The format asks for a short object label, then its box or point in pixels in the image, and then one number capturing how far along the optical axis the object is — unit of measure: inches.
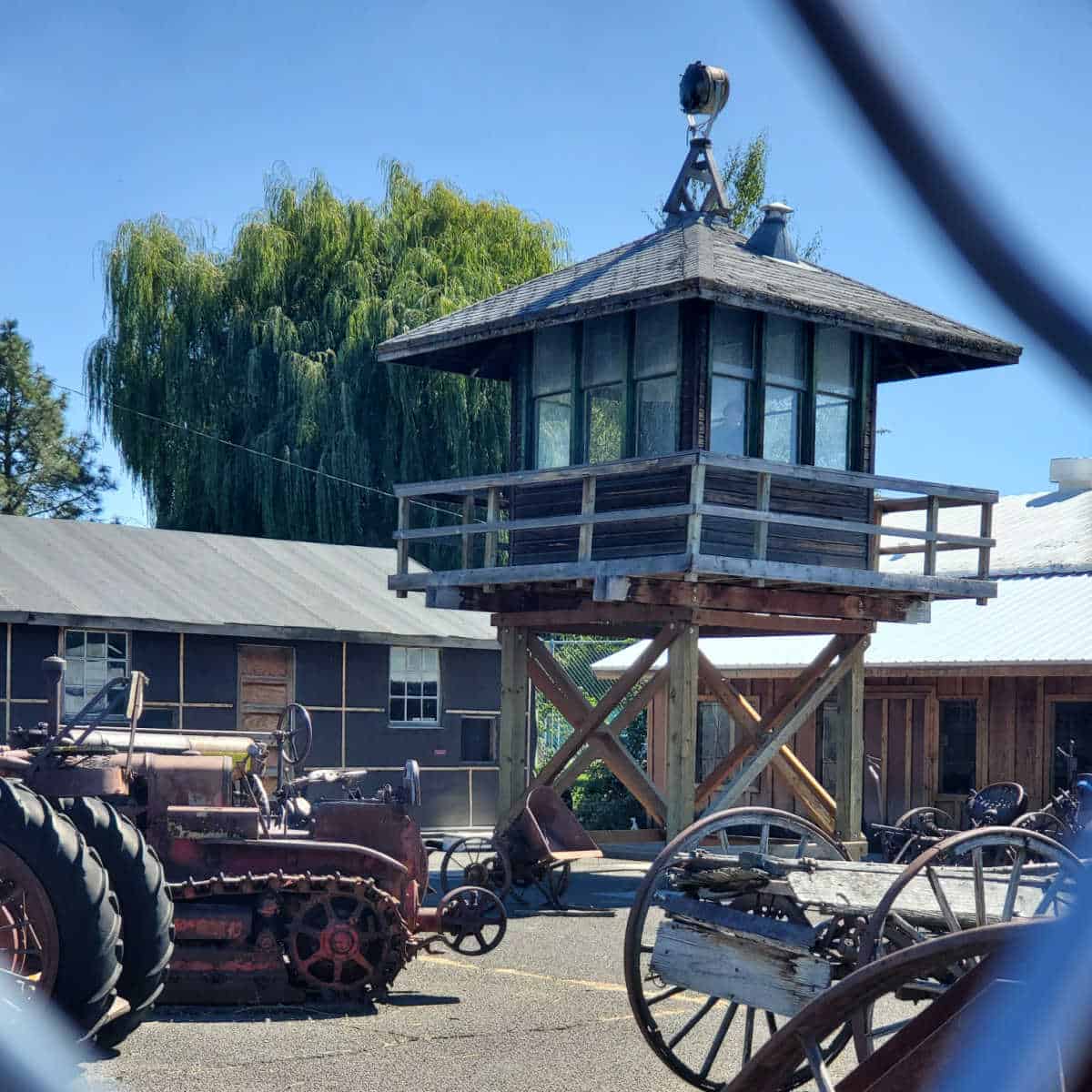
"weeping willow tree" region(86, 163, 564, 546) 1433.3
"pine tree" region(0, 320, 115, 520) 1780.3
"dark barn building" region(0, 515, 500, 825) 923.4
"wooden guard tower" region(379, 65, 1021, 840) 657.6
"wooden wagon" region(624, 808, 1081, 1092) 276.5
